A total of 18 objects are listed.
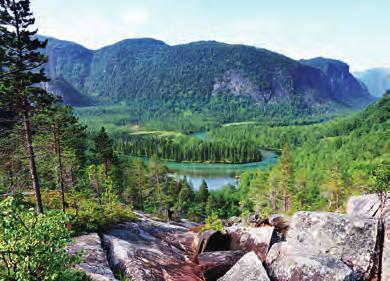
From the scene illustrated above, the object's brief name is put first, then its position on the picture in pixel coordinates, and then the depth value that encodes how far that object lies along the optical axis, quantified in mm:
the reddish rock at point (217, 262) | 22597
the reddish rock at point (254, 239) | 23494
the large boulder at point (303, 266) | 18656
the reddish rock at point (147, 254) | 22172
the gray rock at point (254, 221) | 33906
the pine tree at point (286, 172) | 72812
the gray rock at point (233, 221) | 51206
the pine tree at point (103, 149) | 60062
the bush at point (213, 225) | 28594
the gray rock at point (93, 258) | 18703
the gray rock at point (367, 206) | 25009
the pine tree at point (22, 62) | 25297
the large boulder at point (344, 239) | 20594
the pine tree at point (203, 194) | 94438
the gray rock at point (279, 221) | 31141
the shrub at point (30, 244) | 9258
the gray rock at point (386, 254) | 19514
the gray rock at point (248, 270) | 19647
